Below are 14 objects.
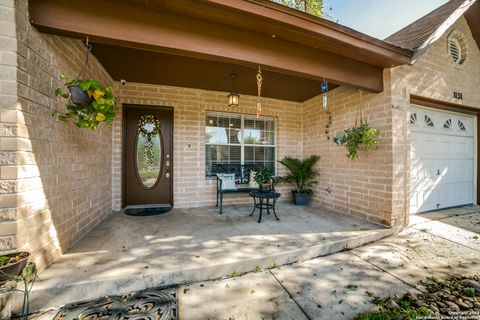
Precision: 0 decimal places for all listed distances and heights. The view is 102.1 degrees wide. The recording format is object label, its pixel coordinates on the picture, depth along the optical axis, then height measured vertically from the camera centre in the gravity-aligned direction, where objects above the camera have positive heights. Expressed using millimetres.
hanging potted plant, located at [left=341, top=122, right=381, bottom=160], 3094 +356
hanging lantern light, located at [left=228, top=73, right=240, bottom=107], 3549 +1143
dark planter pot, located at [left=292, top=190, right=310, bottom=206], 4422 -883
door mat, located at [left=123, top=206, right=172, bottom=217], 3506 -958
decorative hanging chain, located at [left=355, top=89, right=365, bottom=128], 3465 +869
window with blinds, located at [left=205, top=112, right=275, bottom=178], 4352 +444
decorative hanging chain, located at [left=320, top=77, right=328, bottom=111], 2905 +1118
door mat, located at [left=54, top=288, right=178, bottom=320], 1442 -1166
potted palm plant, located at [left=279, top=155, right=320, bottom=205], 4426 -364
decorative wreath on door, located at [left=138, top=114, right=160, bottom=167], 3965 +579
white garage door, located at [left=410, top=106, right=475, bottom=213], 3621 +27
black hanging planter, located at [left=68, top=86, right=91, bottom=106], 1835 +620
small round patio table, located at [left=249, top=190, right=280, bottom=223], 3225 -586
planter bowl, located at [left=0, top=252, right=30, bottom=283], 1352 -769
